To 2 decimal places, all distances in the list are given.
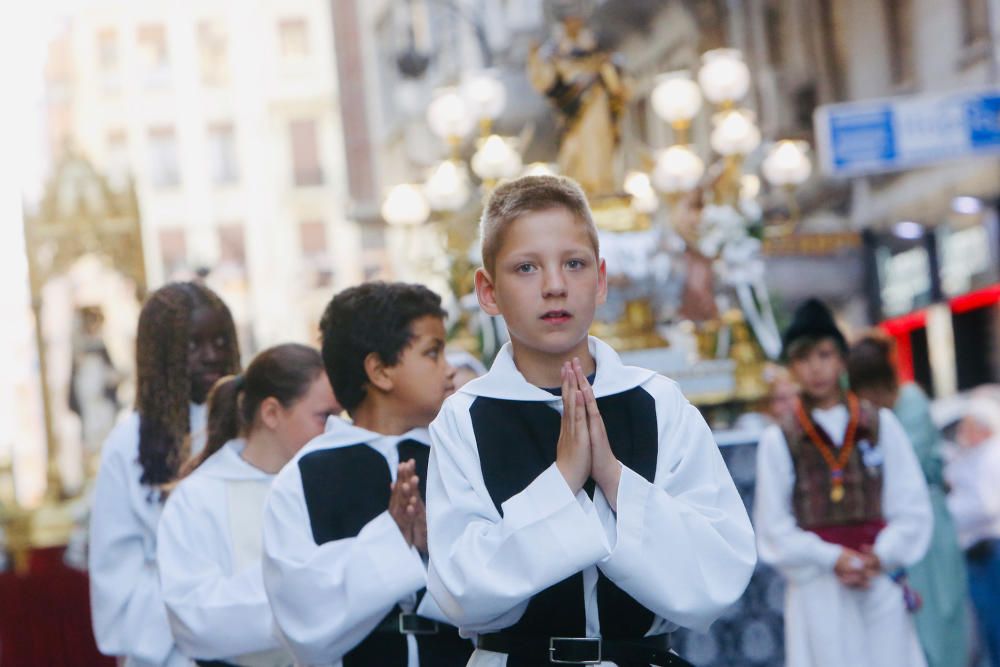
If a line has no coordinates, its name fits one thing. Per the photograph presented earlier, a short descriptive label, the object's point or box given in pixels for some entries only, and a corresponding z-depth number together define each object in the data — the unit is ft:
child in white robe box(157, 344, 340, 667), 22.89
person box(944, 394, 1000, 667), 46.42
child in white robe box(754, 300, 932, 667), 32.22
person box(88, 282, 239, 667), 26.13
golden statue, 45.55
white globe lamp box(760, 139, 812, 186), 81.03
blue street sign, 62.06
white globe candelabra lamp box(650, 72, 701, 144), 73.15
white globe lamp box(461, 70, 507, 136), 74.90
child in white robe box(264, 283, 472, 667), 19.94
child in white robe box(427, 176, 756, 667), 15.85
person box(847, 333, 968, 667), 42.71
